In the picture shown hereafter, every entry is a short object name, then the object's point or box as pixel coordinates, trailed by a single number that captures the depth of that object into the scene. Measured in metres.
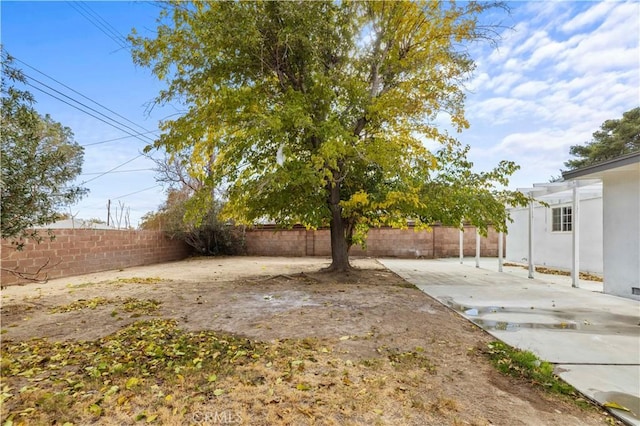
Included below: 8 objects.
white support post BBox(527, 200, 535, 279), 9.37
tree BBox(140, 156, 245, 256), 15.65
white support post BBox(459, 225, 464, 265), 14.49
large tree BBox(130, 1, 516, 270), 7.17
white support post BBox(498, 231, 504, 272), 10.88
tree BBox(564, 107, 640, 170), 21.23
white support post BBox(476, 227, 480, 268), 12.59
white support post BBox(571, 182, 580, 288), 7.84
